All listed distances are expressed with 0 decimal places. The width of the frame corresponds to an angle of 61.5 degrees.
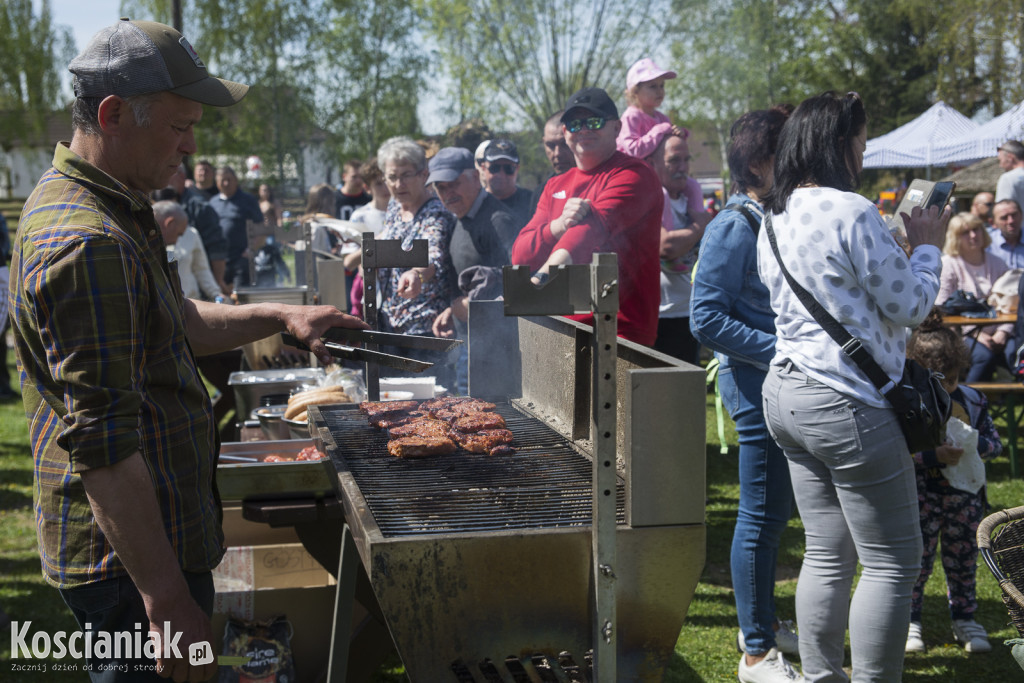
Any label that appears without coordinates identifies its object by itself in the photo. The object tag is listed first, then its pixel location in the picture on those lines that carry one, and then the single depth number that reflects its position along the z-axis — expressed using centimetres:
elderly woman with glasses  507
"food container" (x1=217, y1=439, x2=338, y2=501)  293
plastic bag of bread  381
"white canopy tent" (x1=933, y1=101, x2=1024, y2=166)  1656
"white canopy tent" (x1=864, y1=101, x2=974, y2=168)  1909
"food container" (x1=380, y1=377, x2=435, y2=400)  418
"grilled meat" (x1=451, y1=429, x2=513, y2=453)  274
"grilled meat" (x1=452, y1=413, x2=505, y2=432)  293
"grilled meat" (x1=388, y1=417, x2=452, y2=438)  287
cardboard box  348
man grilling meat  169
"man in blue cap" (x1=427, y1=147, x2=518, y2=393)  501
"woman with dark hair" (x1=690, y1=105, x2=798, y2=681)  335
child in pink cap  588
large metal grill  194
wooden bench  644
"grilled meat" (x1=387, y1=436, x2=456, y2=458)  269
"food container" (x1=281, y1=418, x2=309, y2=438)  371
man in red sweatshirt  389
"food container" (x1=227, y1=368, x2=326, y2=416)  482
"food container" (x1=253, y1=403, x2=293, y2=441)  400
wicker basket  236
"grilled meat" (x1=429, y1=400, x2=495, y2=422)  313
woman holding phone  257
